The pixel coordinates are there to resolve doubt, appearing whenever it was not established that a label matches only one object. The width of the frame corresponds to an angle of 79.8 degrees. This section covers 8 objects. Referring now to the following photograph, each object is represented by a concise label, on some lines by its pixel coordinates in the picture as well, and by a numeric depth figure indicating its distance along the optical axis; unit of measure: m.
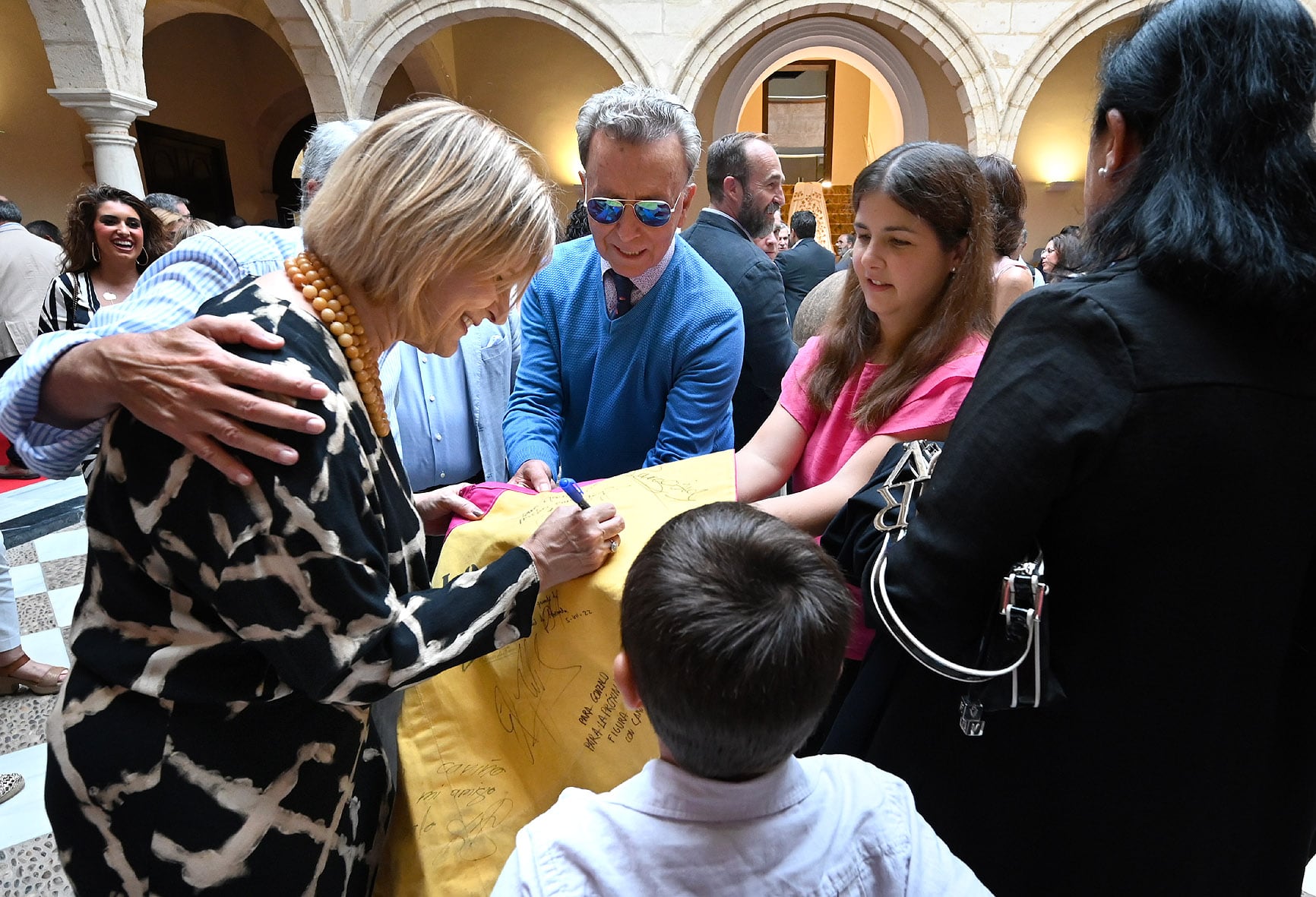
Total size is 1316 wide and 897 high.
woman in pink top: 1.42
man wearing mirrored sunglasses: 1.79
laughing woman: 4.06
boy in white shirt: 0.74
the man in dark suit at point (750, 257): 2.78
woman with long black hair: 0.83
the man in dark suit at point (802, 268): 4.75
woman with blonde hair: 0.91
